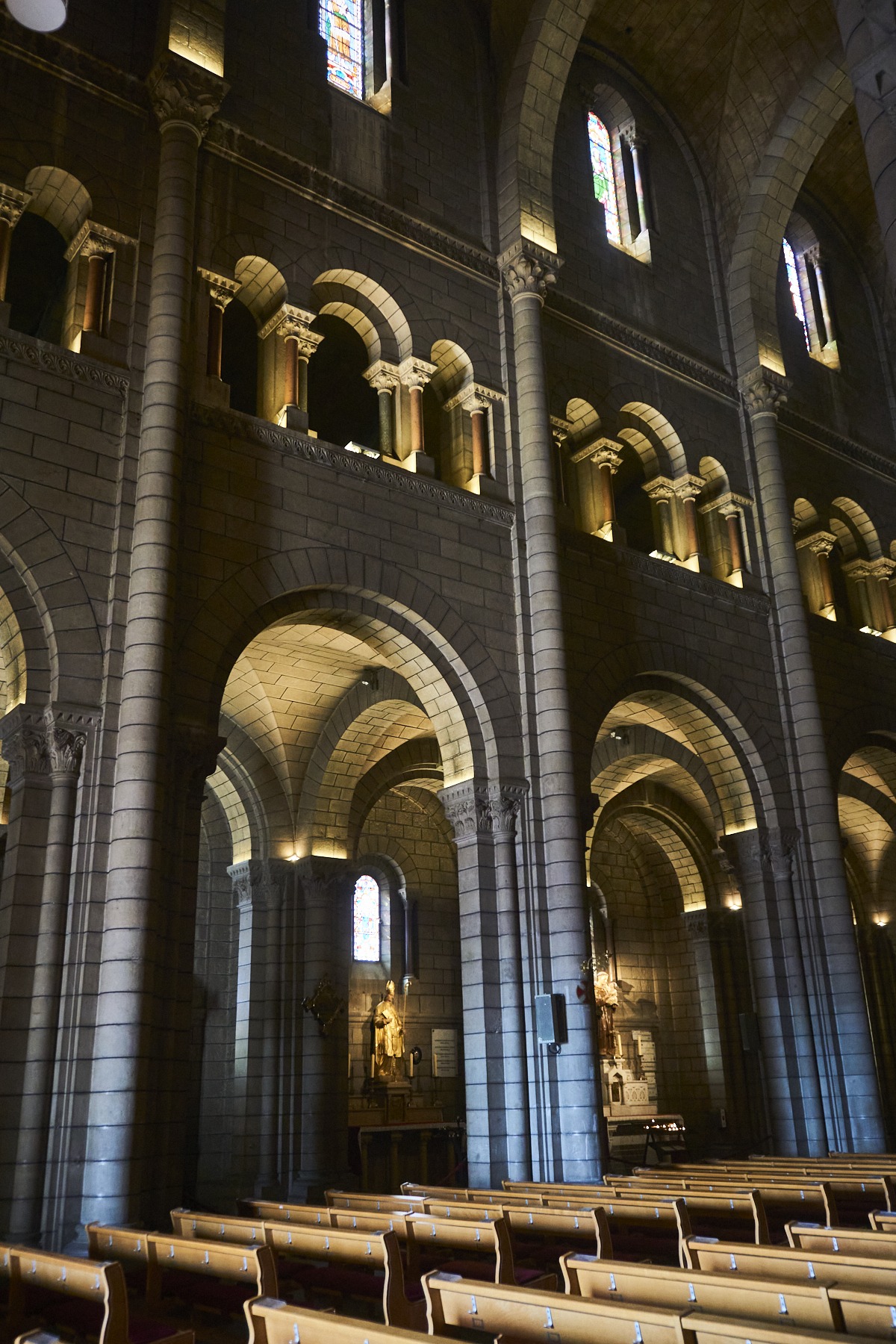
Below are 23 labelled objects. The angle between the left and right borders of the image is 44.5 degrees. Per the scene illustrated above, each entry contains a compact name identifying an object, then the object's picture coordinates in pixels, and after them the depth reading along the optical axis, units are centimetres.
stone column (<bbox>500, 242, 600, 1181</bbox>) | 1202
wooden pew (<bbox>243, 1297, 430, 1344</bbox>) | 339
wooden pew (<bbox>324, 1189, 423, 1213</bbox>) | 739
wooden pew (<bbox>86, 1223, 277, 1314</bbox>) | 507
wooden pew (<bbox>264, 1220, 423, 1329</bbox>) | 530
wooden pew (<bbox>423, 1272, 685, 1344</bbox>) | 365
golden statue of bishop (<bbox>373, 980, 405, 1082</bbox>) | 1969
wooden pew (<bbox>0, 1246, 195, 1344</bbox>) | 471
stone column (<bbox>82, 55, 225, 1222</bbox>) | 905
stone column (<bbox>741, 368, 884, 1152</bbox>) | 1541
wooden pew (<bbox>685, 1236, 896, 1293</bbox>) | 438
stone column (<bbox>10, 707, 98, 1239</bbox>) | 891
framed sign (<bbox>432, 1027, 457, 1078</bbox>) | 2114
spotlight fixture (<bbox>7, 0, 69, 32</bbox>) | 729
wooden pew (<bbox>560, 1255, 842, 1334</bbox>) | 391
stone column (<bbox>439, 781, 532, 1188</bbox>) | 1193
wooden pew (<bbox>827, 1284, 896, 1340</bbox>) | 375
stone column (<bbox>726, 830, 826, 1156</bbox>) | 1516
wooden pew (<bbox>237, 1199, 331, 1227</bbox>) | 704
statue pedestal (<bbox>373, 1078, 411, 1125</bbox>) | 1853
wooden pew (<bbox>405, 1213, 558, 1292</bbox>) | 562
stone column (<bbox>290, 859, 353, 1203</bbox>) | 1562
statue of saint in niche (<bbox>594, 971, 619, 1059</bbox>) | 2278
